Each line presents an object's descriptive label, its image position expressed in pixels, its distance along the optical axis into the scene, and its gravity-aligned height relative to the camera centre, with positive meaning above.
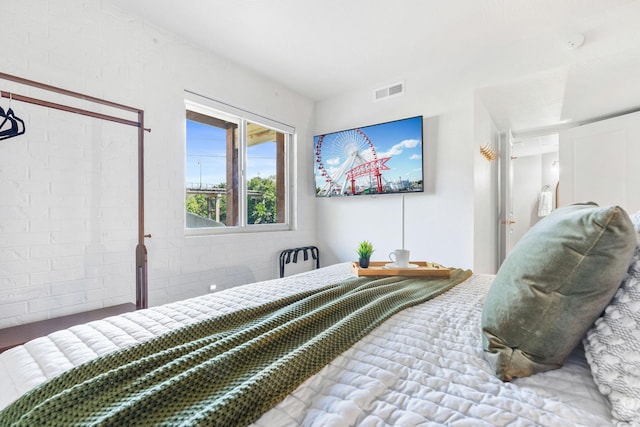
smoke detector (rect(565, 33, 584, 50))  2.34 +1.33
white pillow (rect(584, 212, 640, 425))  0.55 -0.29
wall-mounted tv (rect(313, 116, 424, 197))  3.07 +0.58
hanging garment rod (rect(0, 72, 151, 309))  1.88 +0.38
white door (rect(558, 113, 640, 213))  3.03 +0.51
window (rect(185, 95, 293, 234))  2.80 +0.45
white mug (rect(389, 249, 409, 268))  1.87 -0.29
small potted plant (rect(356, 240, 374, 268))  1.90 -0.26
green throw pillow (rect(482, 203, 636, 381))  0.64 -0.18
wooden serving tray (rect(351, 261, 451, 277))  1.72 -0.34
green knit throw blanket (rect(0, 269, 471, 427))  0.55 -0.35
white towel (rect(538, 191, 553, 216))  5.30 +0.15
